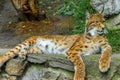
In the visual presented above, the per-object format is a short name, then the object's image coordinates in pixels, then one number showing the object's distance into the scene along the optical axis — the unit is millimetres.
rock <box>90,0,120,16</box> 6946
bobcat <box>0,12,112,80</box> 4396
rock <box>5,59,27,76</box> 4944
